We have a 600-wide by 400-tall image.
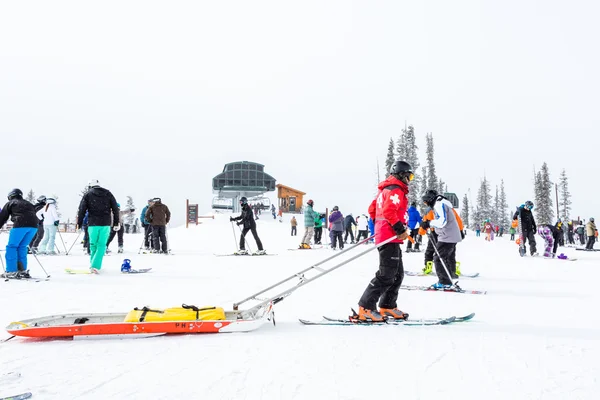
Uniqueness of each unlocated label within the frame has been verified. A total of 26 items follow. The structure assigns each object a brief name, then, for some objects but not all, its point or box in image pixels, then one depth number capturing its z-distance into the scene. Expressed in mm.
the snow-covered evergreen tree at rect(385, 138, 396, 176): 52656
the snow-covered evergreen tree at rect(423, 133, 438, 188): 58719
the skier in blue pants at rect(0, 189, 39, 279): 7945
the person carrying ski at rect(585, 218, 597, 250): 20141
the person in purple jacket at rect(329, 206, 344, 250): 18406
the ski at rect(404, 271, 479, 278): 9480
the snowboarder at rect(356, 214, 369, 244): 23406
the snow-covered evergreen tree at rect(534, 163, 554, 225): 56906
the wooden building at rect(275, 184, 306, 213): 50125
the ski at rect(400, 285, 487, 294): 7059
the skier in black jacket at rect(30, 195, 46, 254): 12716
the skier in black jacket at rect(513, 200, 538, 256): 14370
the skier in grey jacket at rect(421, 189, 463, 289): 7656
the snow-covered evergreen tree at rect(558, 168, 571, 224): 67375
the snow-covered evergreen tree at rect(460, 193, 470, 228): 76062
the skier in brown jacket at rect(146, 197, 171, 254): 15203
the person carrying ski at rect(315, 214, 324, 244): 20284
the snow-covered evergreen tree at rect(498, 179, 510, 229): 76250
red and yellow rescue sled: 3849
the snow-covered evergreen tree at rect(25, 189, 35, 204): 80500
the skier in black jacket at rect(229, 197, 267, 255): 14844
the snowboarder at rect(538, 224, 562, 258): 15289
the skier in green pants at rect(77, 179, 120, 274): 9188
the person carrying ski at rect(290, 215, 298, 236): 29016
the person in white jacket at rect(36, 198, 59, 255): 13469
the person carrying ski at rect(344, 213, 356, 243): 23177
